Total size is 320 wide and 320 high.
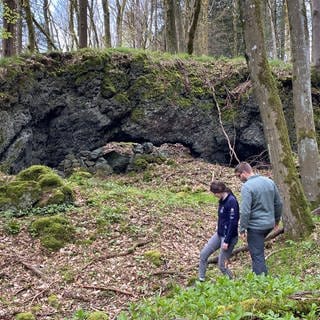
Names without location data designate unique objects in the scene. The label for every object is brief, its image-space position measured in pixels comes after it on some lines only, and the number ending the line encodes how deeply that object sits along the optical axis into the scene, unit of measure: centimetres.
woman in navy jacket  663
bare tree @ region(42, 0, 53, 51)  2641
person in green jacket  640
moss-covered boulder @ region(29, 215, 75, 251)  896
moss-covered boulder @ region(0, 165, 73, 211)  1033
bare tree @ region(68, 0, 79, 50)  2812
